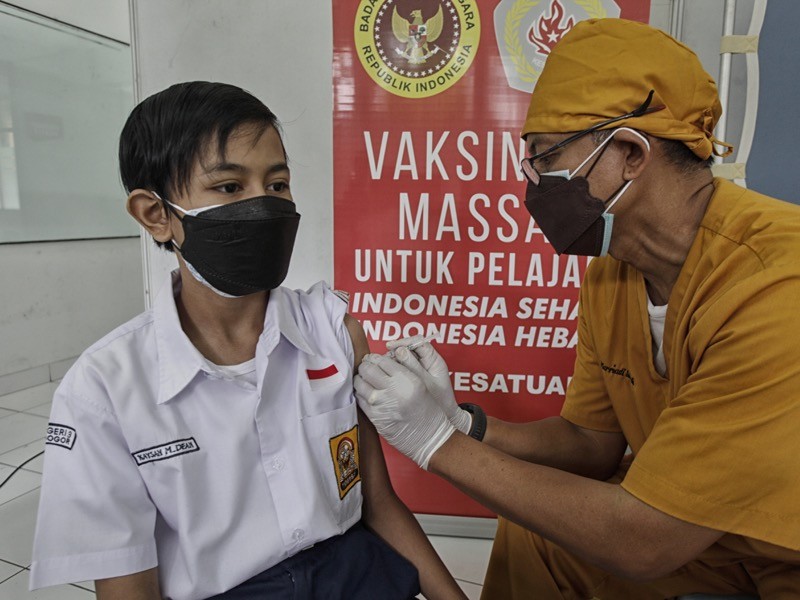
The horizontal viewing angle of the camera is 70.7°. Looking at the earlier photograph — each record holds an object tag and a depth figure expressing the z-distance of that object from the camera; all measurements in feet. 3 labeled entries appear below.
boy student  2.99
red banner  6.31
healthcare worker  3.07
